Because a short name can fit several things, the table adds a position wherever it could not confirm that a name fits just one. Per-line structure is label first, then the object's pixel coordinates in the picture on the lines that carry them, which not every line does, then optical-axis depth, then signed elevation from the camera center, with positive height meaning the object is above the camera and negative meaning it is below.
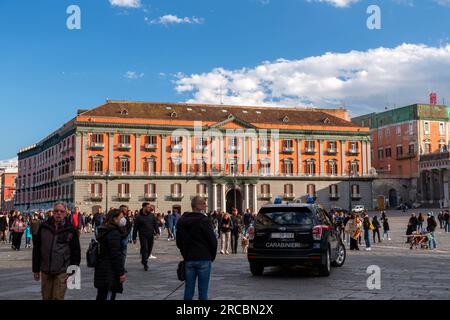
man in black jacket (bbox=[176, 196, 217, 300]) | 7.89 -0.61
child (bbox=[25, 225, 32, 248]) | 26.66 -1.31
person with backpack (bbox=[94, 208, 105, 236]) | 23.89 -0.53
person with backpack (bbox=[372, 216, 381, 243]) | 26.59 -0.94
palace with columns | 65.69 +5.95
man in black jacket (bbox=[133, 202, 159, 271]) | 14.94 -0.63
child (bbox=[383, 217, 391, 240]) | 27.39 -1.08
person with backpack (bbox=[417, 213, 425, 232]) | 26.61 -0.77
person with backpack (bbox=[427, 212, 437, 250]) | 22.77 -1.18
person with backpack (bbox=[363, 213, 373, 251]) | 23.03 -1.05
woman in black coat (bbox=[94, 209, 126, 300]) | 7.57 -0.81
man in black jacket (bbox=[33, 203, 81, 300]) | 7.45 -0.62
